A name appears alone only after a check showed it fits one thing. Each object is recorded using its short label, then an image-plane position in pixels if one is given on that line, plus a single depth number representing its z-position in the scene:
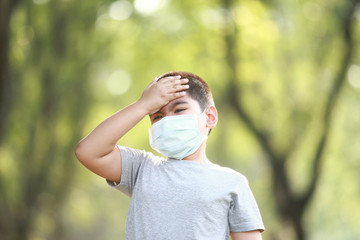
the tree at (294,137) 13.92
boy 3.37
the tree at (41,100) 15.67
